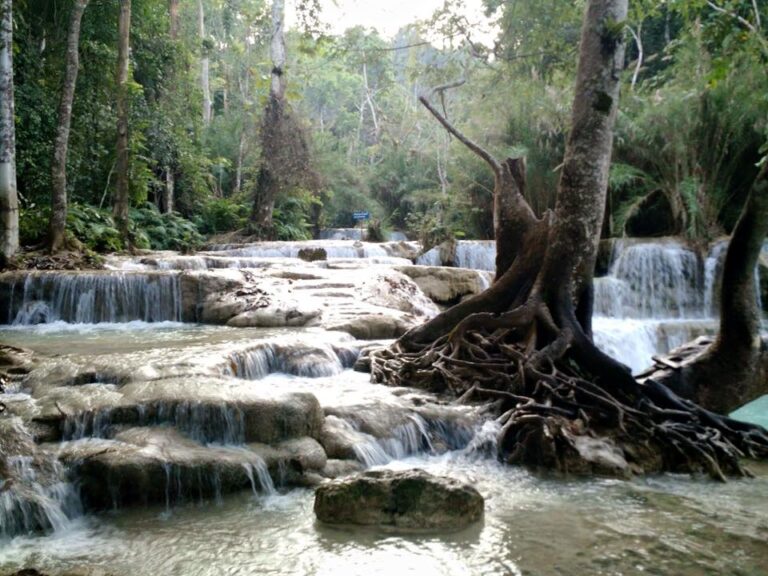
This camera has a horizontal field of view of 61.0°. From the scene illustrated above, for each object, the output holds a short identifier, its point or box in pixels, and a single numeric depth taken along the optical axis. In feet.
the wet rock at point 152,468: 14.25
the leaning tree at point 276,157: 72.74
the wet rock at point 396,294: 36.99
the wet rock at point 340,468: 16.58
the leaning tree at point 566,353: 18.08
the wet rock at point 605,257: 50.24
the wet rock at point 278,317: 32.86
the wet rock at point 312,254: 56.39
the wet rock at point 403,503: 13.29
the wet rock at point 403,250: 61.72
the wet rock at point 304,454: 16.28
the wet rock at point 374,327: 30.76
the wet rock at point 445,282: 43.55
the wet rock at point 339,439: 17.46
